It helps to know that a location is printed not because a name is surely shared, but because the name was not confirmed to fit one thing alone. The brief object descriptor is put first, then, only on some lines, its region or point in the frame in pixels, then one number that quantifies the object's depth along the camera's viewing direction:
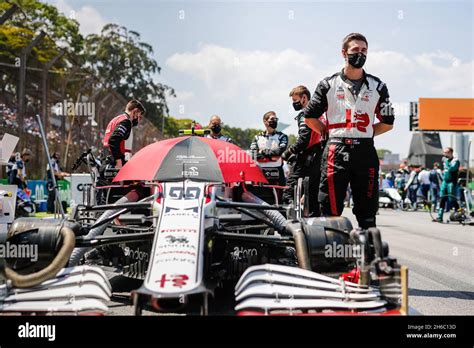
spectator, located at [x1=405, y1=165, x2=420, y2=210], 22.47
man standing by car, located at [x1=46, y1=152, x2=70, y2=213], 14.94
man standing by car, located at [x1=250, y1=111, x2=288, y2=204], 7.79
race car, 3.18
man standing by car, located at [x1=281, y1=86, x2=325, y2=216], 6.48
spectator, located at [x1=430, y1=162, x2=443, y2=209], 20.58
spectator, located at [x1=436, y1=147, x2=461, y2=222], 14.68
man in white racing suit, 4.92
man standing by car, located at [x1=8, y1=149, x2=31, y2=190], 13.12
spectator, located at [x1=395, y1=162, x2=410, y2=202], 25.90
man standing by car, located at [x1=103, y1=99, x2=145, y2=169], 7.54
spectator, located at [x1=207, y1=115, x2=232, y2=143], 8.59
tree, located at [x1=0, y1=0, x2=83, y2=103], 14.89
